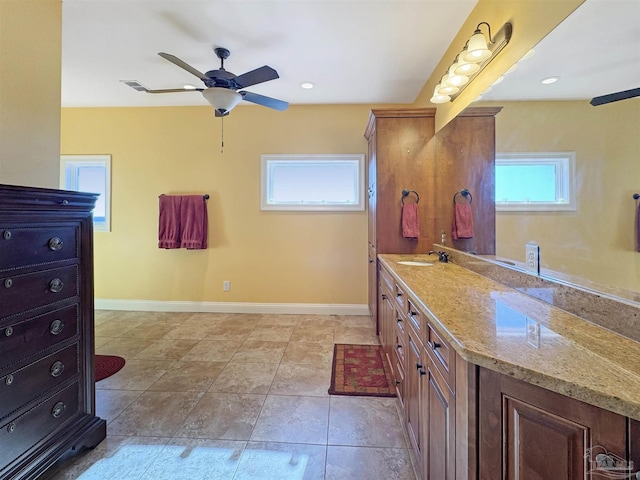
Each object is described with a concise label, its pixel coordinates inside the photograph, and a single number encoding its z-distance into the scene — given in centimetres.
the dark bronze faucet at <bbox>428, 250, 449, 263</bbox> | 243
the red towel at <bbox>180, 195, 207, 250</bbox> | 376
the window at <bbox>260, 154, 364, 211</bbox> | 378
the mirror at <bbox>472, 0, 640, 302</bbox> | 96
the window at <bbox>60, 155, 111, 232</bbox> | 391
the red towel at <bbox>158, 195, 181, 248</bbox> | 377
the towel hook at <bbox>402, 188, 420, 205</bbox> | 277
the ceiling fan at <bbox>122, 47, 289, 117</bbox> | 213
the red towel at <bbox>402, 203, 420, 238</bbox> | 275
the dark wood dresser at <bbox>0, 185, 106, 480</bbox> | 118
